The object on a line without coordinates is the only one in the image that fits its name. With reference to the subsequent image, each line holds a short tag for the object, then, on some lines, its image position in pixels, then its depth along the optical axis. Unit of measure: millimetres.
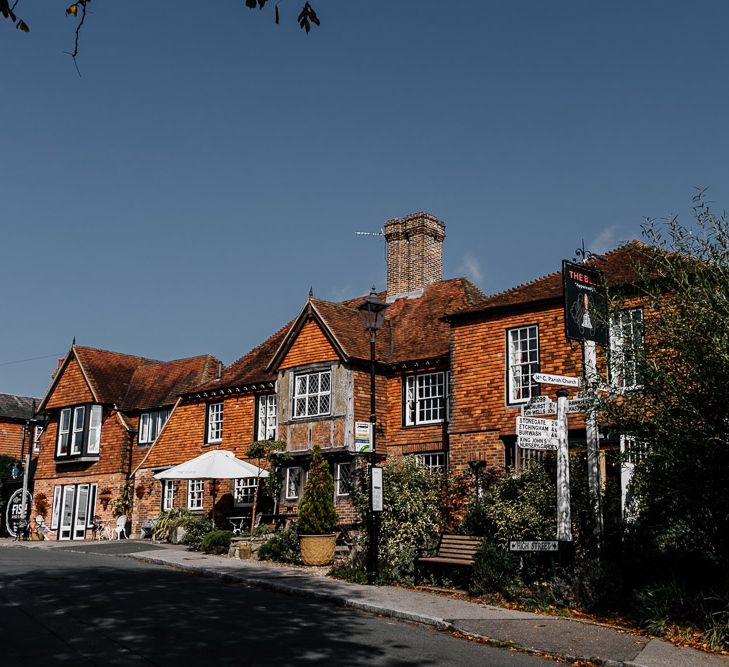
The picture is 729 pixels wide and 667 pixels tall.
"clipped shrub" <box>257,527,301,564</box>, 20562
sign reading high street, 13195
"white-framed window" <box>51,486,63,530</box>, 36062
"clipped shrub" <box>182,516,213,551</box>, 24812
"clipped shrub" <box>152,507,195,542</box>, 28031
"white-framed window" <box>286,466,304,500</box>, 26875
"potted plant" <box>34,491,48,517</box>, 36625
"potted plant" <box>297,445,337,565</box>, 19797
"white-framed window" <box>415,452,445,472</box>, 24844
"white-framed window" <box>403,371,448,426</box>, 25281
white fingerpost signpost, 13328
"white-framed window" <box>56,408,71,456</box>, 36375
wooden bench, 14890
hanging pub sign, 13000
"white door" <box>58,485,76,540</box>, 35375
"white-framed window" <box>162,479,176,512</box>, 31469
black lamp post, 16094
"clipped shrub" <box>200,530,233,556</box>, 22922
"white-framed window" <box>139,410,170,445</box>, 34062
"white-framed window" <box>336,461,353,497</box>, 25581
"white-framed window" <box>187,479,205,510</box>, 30516
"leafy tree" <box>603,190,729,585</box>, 10352
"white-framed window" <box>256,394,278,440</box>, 28953
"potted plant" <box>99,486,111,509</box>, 33781
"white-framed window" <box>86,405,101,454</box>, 35281
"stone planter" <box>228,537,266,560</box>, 21703
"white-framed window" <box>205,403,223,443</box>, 30859
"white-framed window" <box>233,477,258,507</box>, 28891
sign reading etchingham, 13155
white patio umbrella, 24734
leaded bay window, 26438
